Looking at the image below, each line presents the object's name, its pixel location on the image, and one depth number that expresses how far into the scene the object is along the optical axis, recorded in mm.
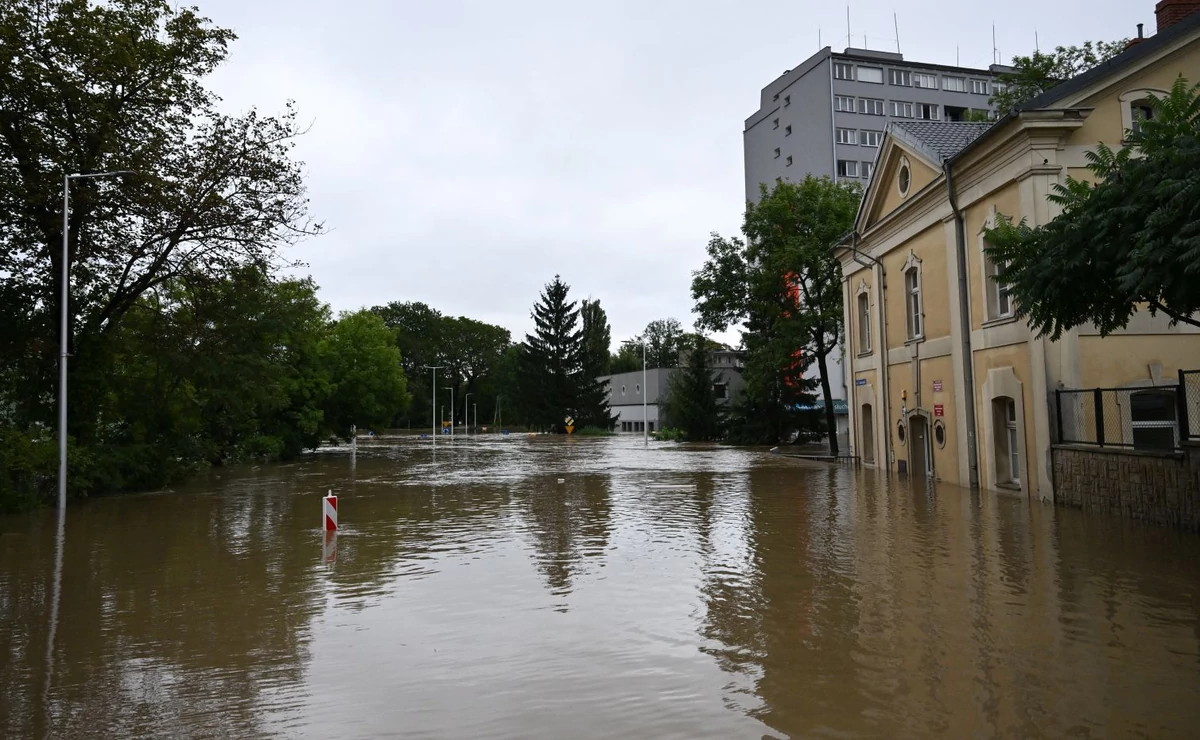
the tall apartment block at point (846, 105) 67812
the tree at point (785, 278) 39406
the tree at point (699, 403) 61875
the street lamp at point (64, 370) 19250
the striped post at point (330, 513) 14875
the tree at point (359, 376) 52656
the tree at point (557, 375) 92938
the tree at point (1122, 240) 9594
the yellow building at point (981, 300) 17359
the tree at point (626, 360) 118612
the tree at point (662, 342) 111938
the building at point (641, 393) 82500
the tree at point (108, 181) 20703
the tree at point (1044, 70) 29000
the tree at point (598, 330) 105688
